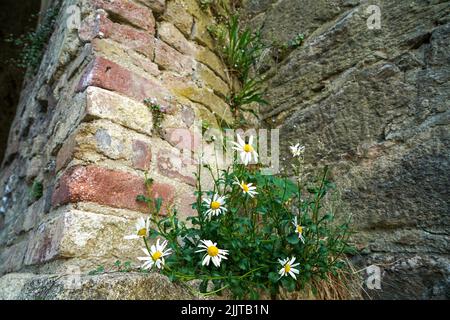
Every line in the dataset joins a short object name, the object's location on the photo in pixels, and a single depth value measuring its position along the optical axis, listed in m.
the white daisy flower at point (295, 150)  1.15
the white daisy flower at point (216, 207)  1.08
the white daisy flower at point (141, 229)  1.00
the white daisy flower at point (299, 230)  1.05
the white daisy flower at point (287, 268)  1.01
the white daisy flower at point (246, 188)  1.09
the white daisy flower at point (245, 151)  1.07
